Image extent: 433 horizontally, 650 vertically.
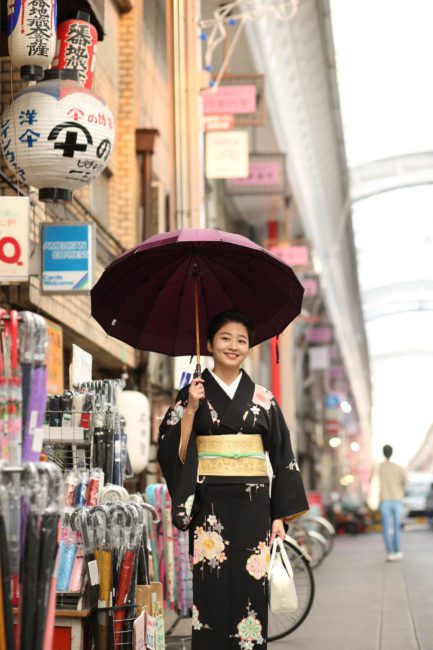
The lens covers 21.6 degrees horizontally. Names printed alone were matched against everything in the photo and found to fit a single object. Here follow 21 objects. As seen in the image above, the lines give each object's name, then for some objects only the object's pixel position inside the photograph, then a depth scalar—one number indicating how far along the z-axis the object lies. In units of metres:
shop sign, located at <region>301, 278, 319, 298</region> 30.31
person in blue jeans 18.00
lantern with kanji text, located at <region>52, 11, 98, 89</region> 8.63
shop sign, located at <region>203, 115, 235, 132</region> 17.39
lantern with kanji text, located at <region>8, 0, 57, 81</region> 7.66
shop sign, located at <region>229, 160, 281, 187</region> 21.86
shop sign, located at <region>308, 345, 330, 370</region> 39.62
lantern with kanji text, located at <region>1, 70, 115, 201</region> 8.05
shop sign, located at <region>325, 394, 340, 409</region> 48.56
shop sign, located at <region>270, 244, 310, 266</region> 24.78
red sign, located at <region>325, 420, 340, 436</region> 48.81
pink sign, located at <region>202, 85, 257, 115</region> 17.59
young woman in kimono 5.42
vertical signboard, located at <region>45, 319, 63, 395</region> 10.41
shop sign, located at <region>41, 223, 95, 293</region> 9.03
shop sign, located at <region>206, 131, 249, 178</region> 17.23
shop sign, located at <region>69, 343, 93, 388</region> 7.12
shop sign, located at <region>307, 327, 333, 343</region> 41.69
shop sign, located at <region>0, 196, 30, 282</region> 8.11
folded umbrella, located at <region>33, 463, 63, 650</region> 3.92
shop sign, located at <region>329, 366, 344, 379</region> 54.84
